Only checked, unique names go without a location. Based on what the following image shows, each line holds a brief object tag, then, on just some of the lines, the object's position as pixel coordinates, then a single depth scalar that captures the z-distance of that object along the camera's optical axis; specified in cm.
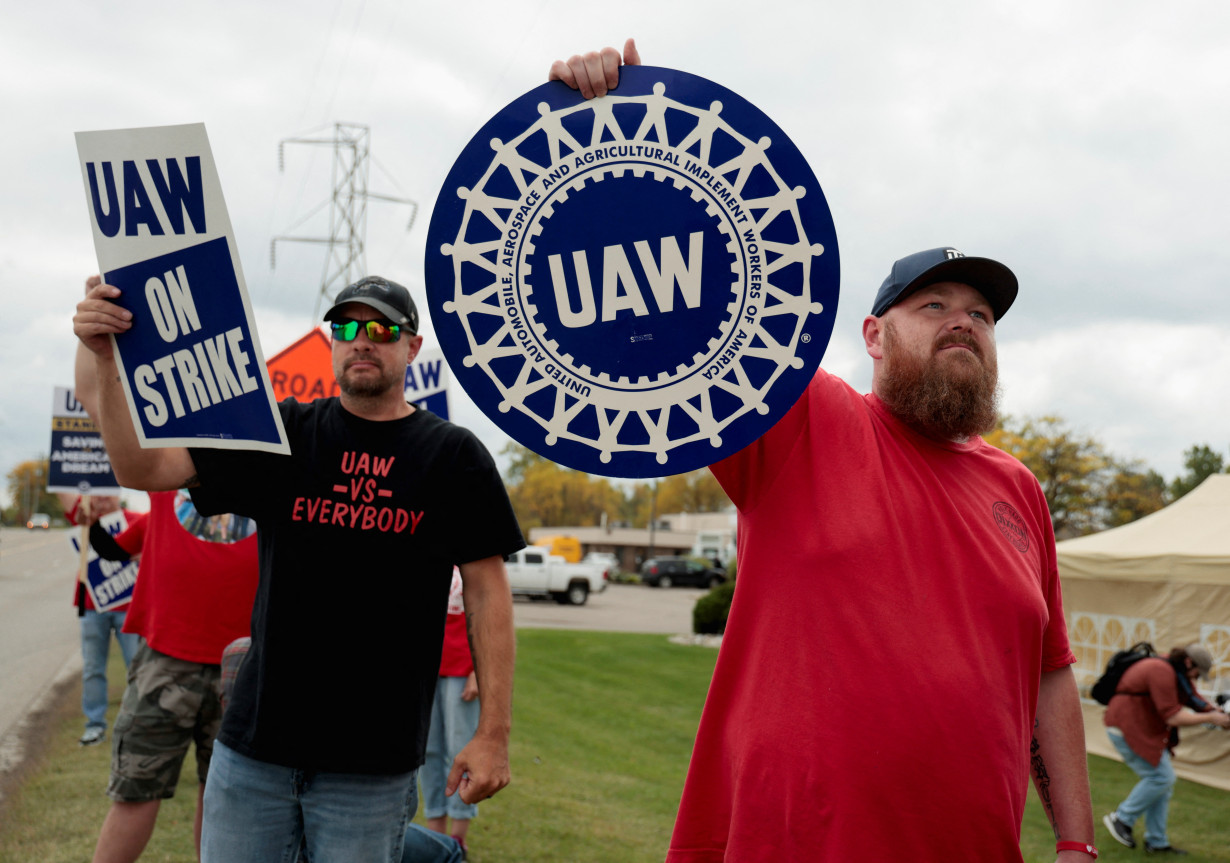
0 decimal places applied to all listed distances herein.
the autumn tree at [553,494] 7700
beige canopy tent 959
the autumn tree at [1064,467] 3834
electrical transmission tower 2884
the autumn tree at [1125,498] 3988
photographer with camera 685
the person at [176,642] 340
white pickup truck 2994
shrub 1881
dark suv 4419
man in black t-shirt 228
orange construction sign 551
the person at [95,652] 700
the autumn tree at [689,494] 8219
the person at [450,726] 457
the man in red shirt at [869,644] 169
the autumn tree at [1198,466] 6621
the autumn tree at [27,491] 12062
